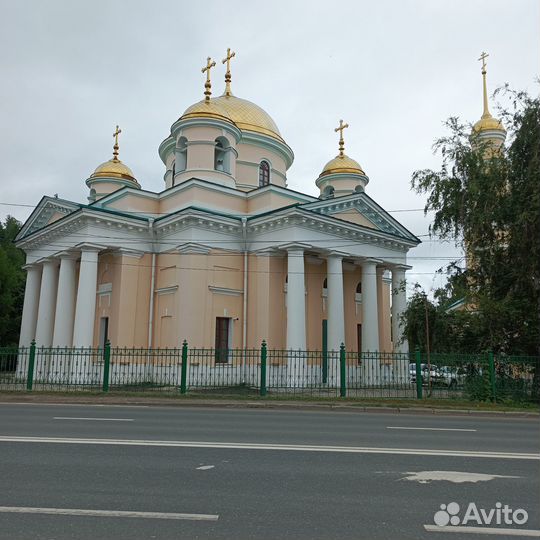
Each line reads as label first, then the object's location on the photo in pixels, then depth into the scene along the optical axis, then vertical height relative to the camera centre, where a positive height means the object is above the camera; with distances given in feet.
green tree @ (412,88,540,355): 54.49 +14.56
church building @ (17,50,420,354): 71.10 +13.75
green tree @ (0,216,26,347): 112.06 +12.06
